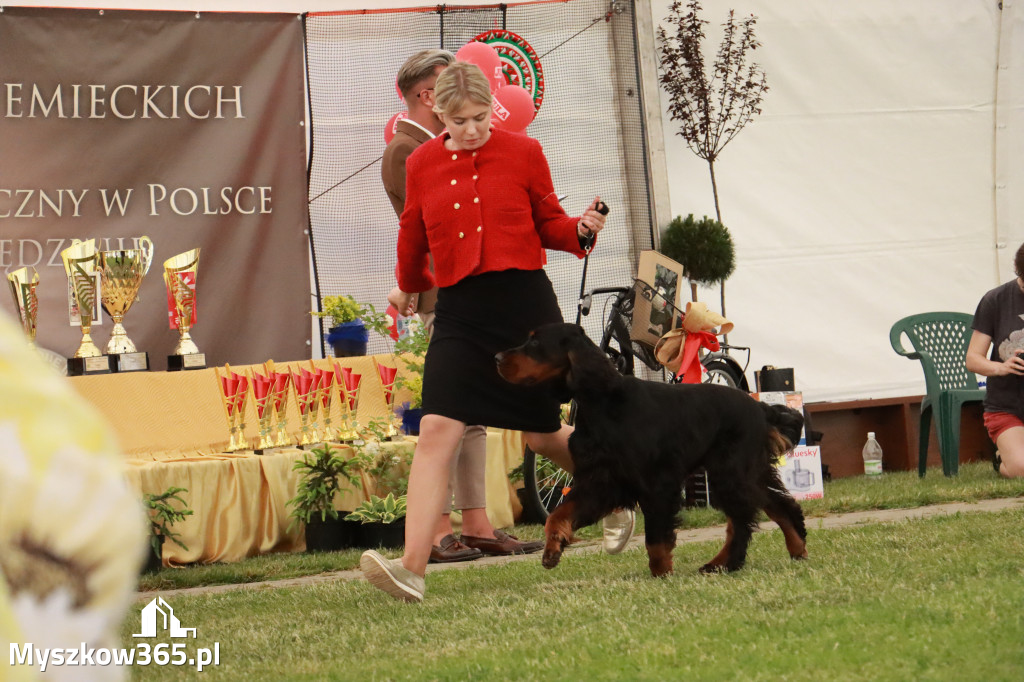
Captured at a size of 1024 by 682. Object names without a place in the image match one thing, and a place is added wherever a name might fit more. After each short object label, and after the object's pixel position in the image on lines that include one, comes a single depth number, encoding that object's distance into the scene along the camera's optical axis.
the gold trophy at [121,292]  11.27
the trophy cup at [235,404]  10.96
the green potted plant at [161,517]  9.65
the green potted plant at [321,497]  10.40
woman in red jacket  6.66
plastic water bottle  15.34
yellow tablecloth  10.09
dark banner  13.16
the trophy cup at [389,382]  11.79
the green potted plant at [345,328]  12.77
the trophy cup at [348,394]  11.38
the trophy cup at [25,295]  10.99
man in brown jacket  8.75
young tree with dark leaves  15.25
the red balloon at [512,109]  12.30
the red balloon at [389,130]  12.63
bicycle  11.48
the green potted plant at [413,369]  11.81
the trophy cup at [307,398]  11.20
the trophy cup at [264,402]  11.09
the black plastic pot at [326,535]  10.49
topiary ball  14.64
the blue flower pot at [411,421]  11.80
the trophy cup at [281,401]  11.13
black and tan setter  6.47
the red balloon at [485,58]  12.49
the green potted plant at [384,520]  10.39
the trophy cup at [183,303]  11.75
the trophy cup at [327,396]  11.41
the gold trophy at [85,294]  11.01
